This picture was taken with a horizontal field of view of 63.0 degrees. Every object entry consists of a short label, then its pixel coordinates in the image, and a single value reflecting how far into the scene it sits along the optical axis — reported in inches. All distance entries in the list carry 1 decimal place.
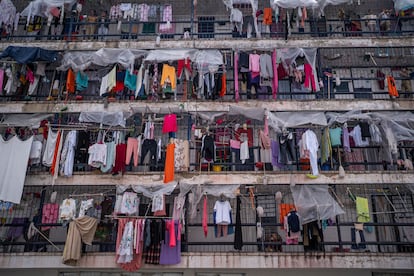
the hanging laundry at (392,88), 535.2
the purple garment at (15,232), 533.3
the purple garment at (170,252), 451.5
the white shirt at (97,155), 487.5
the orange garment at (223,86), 538.6
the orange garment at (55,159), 493.4
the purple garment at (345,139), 490.6
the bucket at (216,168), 526.7
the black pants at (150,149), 501.0
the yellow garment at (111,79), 544.7
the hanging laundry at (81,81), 561.6
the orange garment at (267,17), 604.4
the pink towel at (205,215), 456.2
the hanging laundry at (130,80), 545.6
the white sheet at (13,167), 472.4
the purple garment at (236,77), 536.1
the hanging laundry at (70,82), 555.9
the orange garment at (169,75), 540.4
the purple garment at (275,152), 502.3
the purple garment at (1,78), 547.5
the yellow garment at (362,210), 467.2
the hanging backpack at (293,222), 458.6
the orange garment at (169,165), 482.3
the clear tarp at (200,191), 473.0
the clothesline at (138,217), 467.2
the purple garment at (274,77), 530.6
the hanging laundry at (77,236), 442.4
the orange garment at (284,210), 478.6
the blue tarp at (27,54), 534.0
